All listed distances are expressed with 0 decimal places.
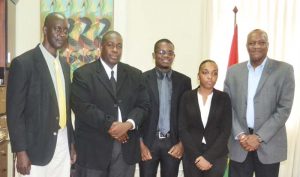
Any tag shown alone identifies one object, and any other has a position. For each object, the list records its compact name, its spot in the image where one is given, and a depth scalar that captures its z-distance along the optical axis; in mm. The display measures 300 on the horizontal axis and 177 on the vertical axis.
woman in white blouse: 2836
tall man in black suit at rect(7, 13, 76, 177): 2160
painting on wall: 4477
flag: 4266
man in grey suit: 2818
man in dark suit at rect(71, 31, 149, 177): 2535
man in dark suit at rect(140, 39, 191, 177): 3033
